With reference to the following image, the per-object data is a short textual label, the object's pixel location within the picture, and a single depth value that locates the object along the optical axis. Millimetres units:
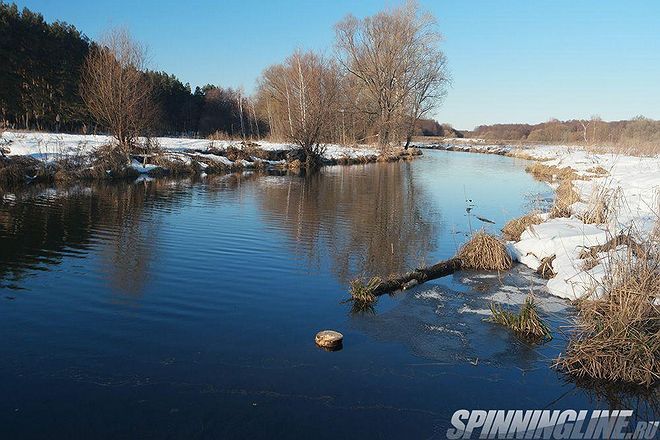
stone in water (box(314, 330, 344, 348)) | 6715
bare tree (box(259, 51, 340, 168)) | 36688
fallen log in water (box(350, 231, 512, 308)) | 9398
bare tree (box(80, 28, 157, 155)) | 27656
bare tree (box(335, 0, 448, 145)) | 47250
